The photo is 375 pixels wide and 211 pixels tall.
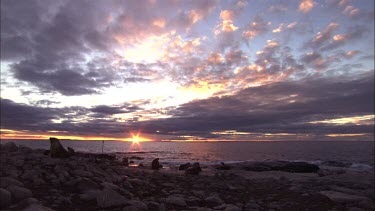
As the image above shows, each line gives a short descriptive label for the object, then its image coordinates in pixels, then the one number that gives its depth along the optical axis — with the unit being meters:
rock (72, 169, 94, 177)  12.27
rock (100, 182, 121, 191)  10.97
